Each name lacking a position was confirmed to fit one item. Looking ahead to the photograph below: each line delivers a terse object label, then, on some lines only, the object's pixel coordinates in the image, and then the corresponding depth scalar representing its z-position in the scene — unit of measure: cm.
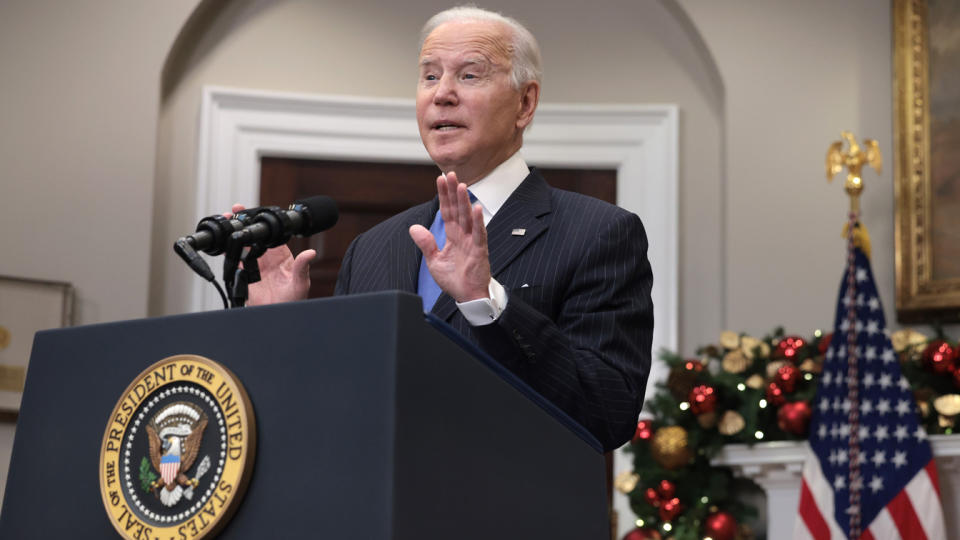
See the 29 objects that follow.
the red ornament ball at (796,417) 823
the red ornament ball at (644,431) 874
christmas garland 836
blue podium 228
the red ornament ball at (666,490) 855
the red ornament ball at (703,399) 849
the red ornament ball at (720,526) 831
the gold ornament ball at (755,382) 844
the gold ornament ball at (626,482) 879
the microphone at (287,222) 289
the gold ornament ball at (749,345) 872
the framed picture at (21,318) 838
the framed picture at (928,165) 887
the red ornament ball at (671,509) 850
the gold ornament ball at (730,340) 879
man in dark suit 294
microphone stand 285
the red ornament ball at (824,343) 850
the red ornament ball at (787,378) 837
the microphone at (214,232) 285
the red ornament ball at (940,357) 782
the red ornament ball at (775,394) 840
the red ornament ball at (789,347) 855
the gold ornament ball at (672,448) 853
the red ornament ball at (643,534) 852
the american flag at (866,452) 771
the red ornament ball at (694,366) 872
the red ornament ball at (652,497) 859
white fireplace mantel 829
